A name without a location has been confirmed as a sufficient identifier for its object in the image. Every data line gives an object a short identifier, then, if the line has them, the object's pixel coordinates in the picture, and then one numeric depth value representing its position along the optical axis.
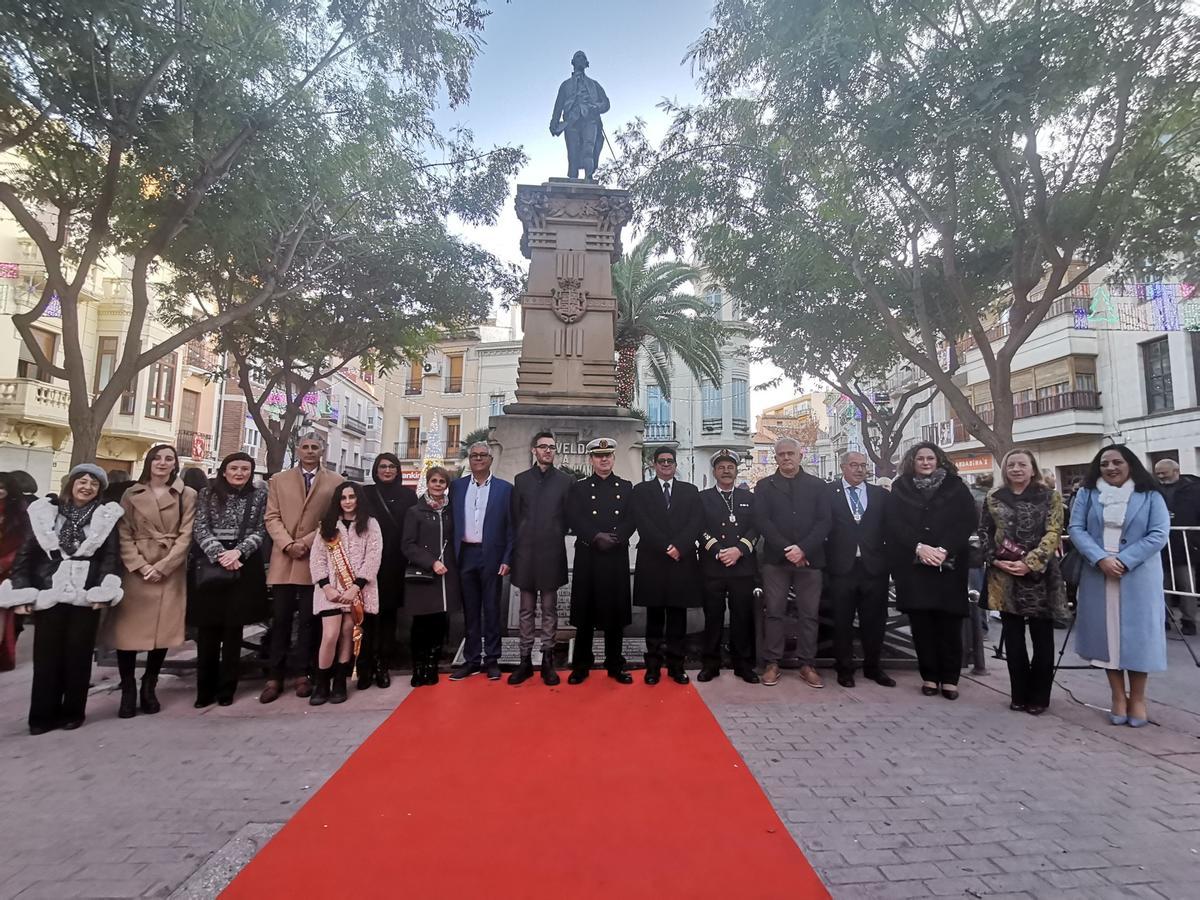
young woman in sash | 4.78
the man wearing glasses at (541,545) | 5.20
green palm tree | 17.16
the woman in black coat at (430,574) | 5.12
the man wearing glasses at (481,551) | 5.30
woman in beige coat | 4.61
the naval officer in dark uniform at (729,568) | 5.37
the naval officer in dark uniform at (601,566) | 5.22
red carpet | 2.54
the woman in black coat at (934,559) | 5.04
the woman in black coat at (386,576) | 5.19
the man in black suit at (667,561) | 5.24
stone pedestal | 8.16
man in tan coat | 4.92
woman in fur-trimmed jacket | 4.29
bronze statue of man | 9.16
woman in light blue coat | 4.45
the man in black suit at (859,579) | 5.43
